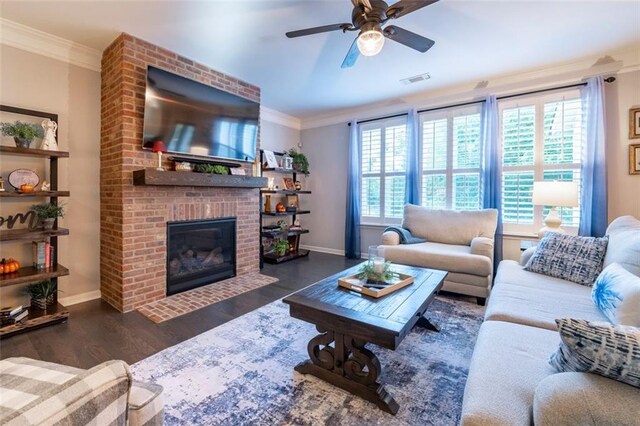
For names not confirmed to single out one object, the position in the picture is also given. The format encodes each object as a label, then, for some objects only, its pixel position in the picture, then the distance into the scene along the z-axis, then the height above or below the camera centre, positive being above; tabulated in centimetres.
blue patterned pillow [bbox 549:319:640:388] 80 -40
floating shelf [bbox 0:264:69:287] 224 -55
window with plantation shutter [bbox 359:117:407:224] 471 +67
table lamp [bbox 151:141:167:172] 291 +60
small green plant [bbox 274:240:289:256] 459 -61
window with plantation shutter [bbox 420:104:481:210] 404 +73
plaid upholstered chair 51 -39
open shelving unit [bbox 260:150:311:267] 459 -39
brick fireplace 275 +14
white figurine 253 +63
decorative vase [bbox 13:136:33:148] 237 +54
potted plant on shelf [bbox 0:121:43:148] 233 +62
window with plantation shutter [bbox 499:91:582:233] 342 +72
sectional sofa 79 -60
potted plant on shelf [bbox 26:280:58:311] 253 -76
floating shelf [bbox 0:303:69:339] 220 -91
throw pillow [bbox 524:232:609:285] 221 -39
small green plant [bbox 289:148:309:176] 516 +85
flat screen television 286 +100
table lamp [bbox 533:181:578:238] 299 +13
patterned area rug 146 -102
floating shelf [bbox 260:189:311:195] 458 +28
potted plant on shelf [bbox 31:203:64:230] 251 -5
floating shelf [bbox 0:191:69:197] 228 +12
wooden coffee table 149 -63
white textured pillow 129 -43
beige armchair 298 -45
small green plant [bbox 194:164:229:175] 324 +45
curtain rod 330 +145
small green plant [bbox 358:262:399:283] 200 -47
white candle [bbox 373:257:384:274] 202 -40
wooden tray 184 -52
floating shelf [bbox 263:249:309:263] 457 -79
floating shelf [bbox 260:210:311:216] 466 -8
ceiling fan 183 +126
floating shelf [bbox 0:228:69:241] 226 -21
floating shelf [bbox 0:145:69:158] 229 +46
